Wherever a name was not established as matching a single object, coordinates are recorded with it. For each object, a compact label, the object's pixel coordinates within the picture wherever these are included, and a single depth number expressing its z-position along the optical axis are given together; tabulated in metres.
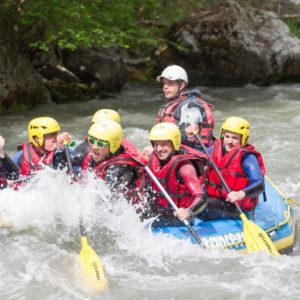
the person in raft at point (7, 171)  10.90
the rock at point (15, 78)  22.26
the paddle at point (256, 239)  9.70
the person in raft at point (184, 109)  11.87
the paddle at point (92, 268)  8.82
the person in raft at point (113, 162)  9.77
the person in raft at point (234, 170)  10.40
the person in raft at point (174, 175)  9.79
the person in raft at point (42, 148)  11.27
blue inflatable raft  9.98
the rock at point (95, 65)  26.21
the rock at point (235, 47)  28.24
